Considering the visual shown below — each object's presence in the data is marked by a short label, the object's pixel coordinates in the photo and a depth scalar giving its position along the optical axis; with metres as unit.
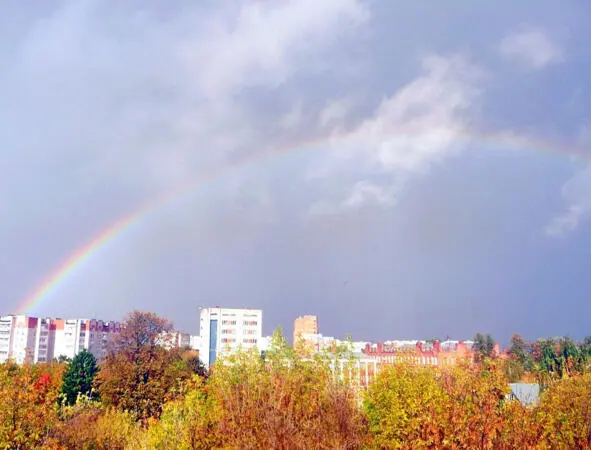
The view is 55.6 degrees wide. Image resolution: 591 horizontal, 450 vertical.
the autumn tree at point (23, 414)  16.34
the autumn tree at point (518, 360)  67.88
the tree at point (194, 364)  57.82
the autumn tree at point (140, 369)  42.72
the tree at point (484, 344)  91.50
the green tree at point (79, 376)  54.44
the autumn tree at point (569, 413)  15.13
